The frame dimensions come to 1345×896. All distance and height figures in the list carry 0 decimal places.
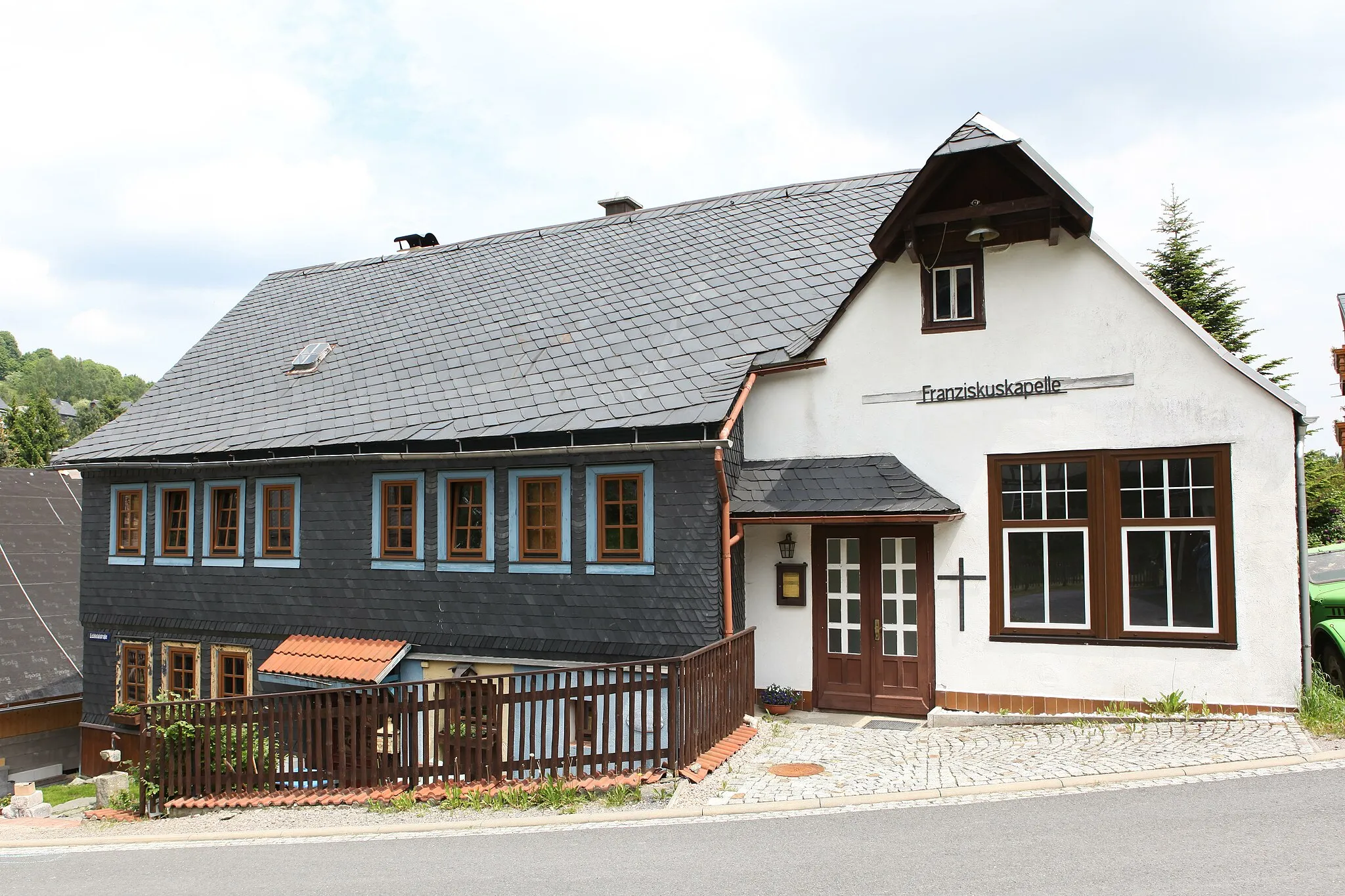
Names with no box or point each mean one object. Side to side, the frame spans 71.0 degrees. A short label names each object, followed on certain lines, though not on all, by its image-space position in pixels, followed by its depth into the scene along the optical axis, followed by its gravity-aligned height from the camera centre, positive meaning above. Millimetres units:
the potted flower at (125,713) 12956 -2680
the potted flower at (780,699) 11961 -2239
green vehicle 11023 -1196
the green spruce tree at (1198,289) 26031 +6529
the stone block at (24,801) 14164 -4154
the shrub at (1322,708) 9578 -1974
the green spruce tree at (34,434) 63031 +6403
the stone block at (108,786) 13016 -3606
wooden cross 11516 -822
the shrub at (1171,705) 10469 -2054
